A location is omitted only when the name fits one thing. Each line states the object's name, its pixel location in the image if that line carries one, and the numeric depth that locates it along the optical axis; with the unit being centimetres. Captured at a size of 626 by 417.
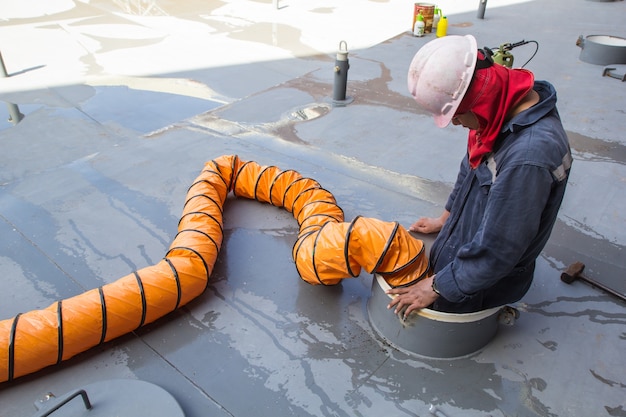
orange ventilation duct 231
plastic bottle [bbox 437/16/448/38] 776
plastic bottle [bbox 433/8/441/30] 820
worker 169
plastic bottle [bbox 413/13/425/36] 772
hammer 291
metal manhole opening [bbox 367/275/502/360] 228
